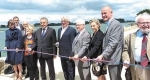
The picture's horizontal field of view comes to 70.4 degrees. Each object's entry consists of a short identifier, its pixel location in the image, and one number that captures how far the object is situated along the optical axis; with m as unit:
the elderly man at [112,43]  1.65
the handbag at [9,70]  3.11
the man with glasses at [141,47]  1.40
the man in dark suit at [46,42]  2.38
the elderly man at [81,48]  2.04
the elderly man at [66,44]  2.30
